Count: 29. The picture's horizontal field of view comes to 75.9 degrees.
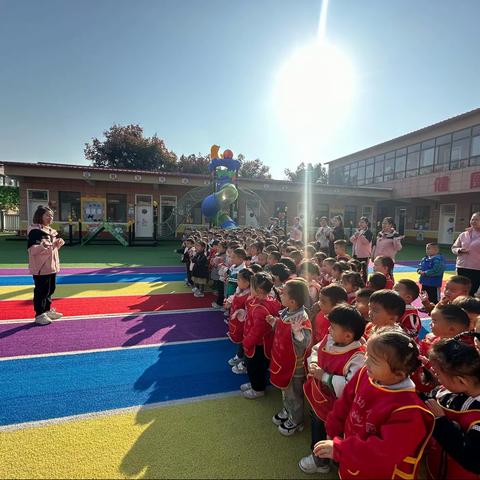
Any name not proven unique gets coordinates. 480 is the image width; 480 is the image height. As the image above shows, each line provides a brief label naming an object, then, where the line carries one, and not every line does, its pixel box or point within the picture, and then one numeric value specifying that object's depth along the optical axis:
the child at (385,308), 2.44
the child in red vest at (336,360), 1.96
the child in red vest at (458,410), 1.48
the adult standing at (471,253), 4.94
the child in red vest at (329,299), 2.70
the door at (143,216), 19.39
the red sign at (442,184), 19.26
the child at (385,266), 4.33
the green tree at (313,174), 45.16
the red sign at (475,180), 17.26
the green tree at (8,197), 27.79
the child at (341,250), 5.83
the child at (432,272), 5.70
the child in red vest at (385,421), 1.39
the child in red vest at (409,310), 2.88
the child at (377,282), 3.53
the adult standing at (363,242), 7.27
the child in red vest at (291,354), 2.59
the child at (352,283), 3.69
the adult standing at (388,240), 6.49
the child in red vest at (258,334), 3.05
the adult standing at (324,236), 9.33
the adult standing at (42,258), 4.85
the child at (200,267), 6.84
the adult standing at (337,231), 9.16
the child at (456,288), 3.37
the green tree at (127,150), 31.52
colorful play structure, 13.61
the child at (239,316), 3.67
